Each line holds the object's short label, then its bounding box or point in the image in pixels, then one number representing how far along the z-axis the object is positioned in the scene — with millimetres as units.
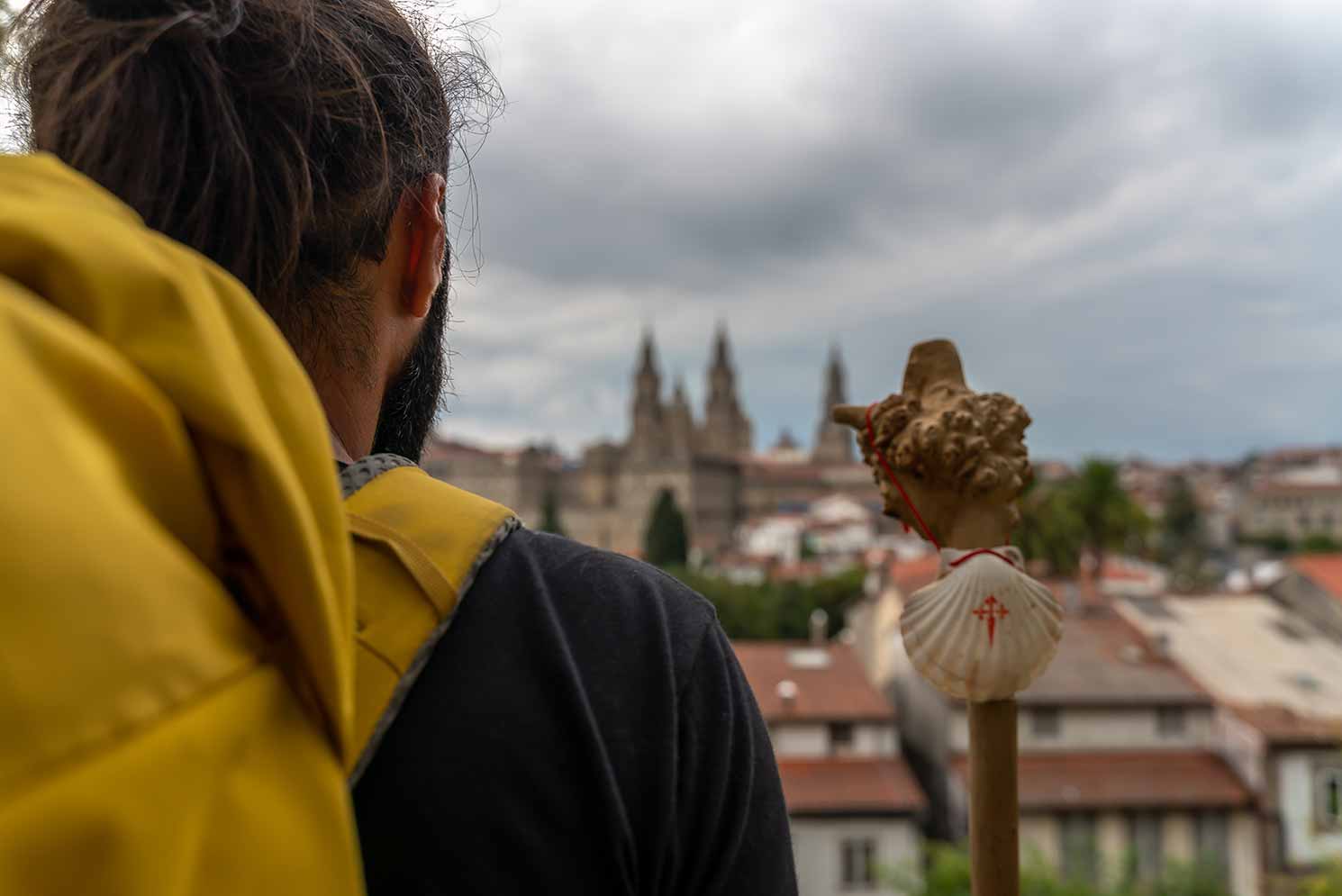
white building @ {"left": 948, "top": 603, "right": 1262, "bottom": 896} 13773
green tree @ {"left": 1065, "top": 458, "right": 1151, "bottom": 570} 23094
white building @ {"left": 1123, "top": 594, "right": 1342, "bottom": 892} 13992
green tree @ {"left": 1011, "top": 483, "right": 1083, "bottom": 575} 23453
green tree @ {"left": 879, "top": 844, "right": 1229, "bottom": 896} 10680
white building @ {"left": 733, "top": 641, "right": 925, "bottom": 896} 13898
